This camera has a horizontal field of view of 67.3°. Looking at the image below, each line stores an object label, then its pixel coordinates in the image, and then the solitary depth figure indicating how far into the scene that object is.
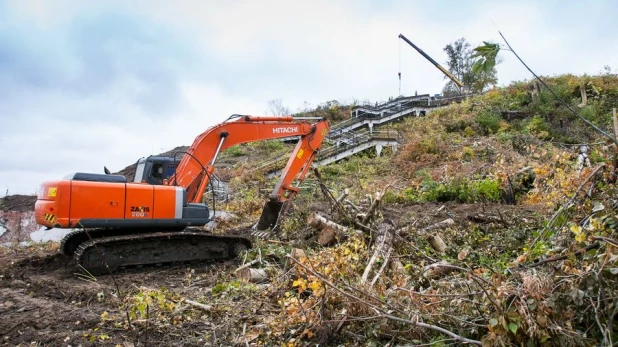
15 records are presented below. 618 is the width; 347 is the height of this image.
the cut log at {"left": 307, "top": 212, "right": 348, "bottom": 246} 7.47
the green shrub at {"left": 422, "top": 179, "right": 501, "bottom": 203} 11.75
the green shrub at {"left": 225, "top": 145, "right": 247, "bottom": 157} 26.39
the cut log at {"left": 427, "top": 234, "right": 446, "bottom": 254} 6.79
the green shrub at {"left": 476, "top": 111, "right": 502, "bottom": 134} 22.92
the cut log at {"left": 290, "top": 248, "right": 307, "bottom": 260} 6.61
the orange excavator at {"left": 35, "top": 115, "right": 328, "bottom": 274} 7.13
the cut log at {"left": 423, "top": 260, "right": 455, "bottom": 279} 4.97
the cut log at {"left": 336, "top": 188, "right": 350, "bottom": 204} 9.07
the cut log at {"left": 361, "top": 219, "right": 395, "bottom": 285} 4.93
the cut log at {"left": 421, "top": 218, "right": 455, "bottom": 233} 7.58
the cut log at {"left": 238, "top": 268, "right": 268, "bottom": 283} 6.50
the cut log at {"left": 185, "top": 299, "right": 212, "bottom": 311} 5.04
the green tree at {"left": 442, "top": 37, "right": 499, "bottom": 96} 37.09
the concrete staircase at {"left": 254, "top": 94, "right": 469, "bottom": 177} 22.73
